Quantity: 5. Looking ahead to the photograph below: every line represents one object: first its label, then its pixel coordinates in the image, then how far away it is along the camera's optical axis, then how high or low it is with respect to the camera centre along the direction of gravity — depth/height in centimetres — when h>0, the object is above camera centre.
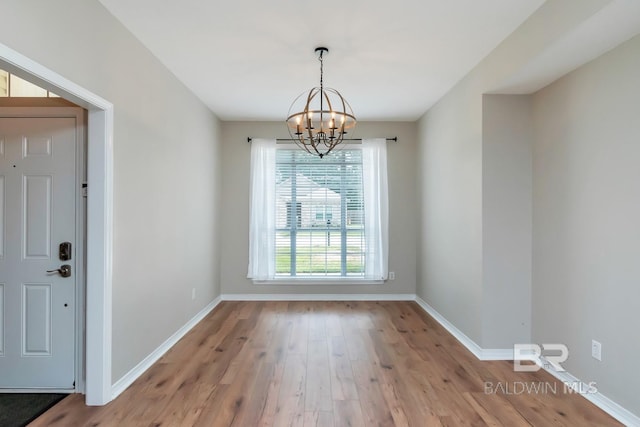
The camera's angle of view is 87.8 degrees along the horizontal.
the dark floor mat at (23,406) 217 -134
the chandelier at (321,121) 277 +82
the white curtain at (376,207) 510 +11
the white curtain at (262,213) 508 +2
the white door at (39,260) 247 -34
